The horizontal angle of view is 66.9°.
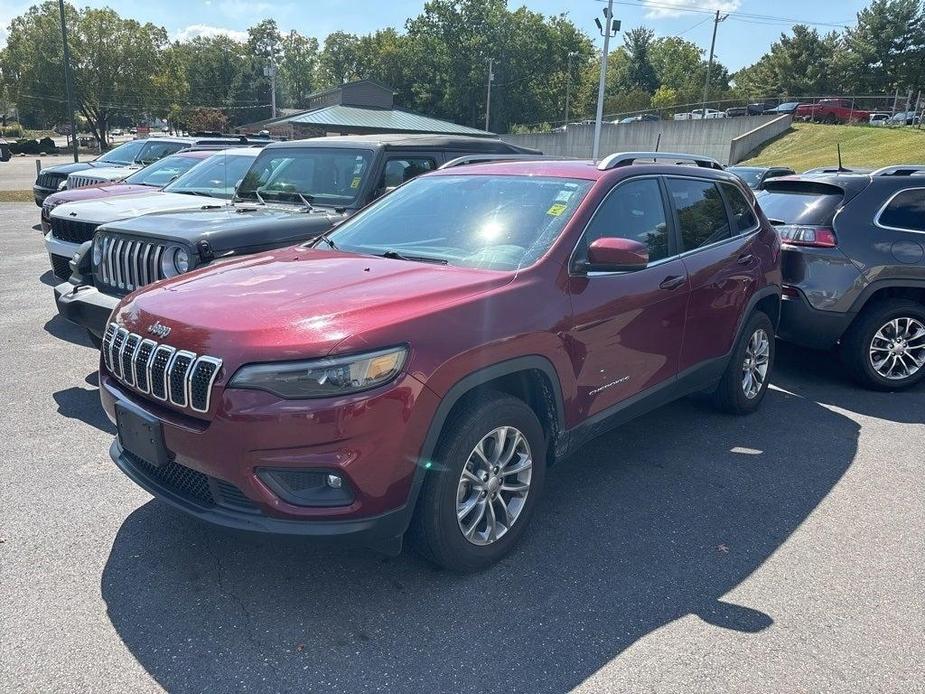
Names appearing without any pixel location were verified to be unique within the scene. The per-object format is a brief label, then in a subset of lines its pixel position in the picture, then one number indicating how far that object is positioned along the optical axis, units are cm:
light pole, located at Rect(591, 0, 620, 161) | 3166
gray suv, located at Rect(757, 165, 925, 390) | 574
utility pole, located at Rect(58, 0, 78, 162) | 2941
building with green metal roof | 3381
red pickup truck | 4428
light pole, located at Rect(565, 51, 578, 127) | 8106
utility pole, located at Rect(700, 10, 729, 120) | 6643
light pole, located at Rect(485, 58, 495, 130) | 7344
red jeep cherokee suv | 257
